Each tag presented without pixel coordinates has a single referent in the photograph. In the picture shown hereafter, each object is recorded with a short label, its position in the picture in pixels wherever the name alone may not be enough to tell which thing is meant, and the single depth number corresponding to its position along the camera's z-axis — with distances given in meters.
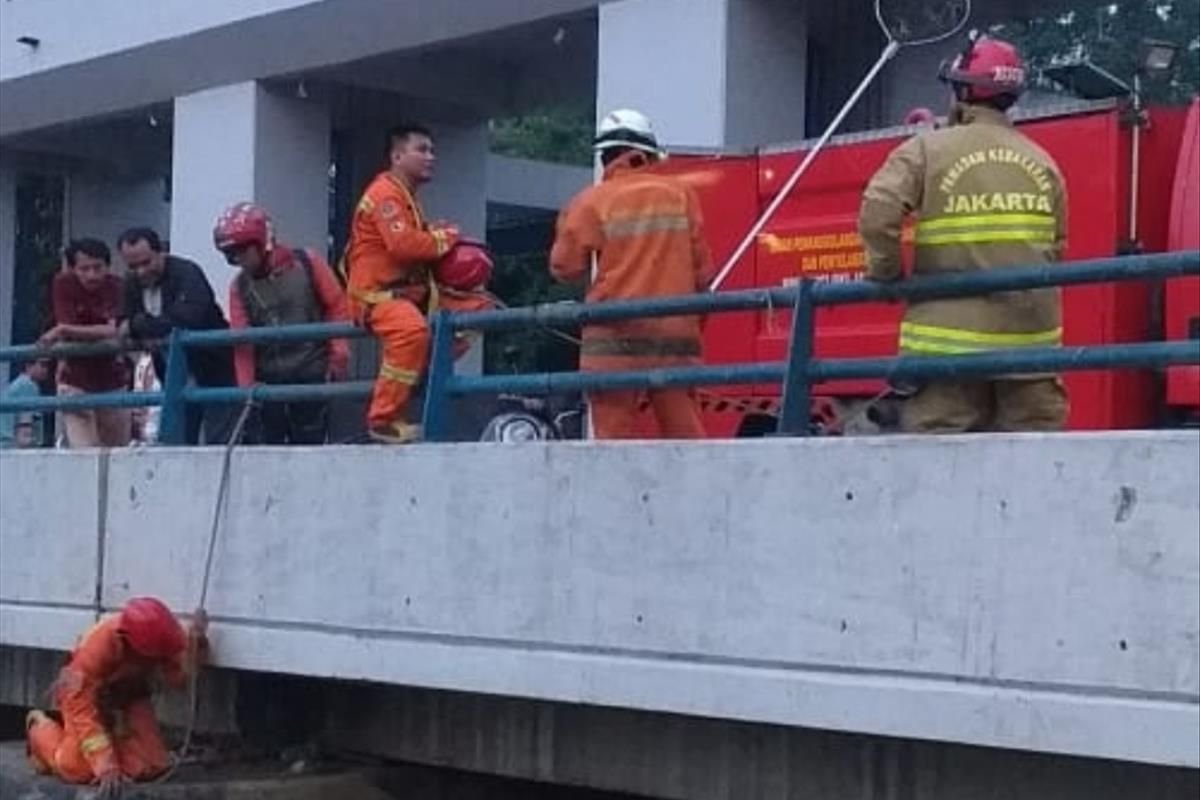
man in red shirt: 21.44
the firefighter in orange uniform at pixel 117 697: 16.94
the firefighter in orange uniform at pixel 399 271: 16.43
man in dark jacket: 19.52
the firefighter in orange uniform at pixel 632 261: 15.03
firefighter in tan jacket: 12.71
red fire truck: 16.54
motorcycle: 16.89
